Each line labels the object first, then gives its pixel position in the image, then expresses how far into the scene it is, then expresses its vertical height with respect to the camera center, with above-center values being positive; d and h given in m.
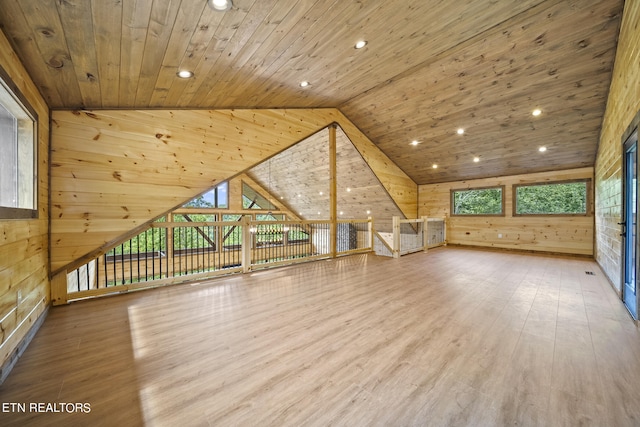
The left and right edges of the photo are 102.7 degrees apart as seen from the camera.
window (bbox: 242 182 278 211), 10.69 +0.59
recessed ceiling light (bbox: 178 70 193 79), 2.72 +1.53
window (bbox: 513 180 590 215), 6.31 +0.30
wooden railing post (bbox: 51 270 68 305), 2.93 -0.83
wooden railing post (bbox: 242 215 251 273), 4.45 -0.60
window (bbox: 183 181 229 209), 9.33 +0.54
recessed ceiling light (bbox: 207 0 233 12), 1.88 +1.57
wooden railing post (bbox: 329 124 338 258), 5.99 +0.56
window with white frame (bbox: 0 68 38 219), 1.90 +0.54
